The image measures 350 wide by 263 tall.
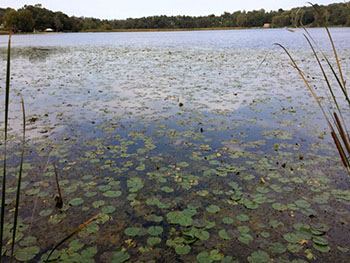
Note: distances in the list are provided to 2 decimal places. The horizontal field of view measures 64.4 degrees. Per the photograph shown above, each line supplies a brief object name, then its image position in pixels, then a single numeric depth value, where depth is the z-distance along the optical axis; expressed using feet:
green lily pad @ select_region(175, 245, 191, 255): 9.58
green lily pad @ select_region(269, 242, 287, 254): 9.54
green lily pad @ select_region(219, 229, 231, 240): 10.24
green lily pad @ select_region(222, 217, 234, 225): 11.06
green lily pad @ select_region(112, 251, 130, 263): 9.22
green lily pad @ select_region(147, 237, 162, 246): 10.00
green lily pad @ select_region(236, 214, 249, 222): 11.25
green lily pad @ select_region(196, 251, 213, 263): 9.18
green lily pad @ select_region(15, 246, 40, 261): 9.42
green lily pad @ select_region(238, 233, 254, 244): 10.03
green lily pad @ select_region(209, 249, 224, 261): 9.29
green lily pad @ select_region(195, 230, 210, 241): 10.23
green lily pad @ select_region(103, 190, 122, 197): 13.08
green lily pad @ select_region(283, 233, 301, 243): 10.01
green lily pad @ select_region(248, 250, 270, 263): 9.12
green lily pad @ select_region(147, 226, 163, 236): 10.48
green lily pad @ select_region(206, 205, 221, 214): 11.79
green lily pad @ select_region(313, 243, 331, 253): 9.48
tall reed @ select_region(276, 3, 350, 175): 5.16
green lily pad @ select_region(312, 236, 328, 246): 9.75
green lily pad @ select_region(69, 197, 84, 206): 12.45
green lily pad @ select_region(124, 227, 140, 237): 10.51
